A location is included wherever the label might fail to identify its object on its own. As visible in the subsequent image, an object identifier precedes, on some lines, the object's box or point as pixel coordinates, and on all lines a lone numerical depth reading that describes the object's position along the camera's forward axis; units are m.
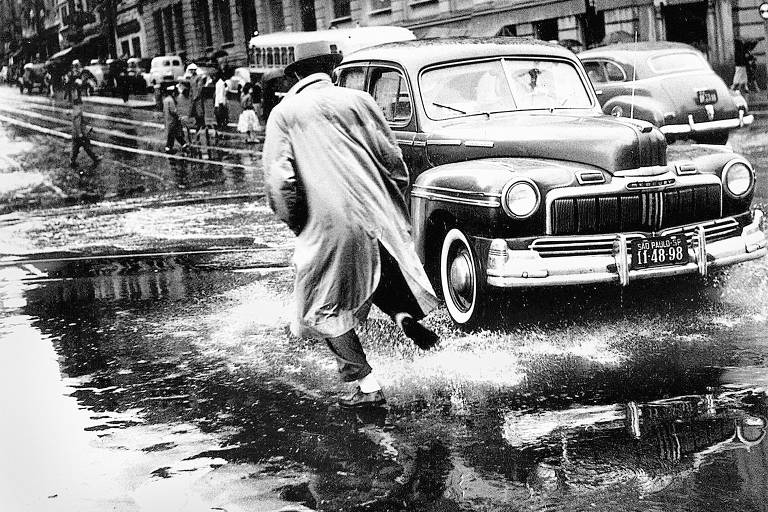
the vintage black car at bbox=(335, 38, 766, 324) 6.31
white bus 27.52
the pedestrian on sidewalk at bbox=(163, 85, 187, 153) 24.36
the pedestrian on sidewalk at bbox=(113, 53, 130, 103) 45.44
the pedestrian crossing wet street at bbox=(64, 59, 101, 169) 23.69
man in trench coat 5.23
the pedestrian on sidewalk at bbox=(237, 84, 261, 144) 26.72
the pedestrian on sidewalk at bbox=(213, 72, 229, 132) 29.61
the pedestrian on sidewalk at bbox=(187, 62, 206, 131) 27.12
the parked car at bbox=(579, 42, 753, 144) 16.89
